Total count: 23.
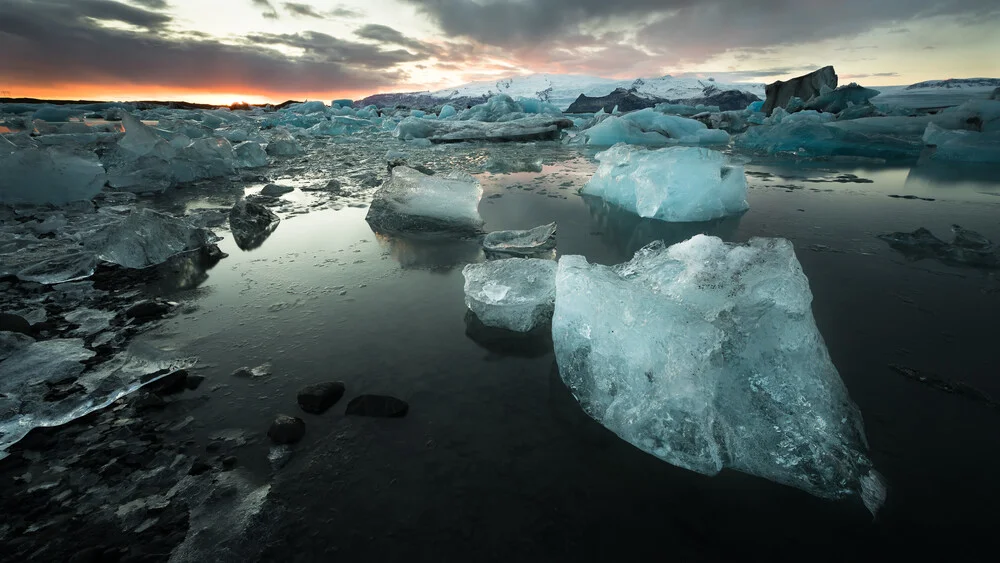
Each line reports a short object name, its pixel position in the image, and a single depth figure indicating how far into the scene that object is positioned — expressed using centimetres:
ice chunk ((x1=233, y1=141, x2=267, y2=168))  916
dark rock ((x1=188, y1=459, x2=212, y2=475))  134
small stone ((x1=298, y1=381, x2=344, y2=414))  160
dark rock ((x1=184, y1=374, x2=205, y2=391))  174
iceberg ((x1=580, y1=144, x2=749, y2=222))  451
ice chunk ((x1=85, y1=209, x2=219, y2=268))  313
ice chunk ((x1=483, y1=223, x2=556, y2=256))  335
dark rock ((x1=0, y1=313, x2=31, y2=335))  213
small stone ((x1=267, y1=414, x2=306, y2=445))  145
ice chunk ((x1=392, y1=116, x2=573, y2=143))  1527
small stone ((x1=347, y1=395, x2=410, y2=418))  158
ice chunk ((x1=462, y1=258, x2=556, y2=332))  217
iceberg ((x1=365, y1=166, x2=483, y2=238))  402
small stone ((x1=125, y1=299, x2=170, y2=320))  236
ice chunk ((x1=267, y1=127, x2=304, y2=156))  1168
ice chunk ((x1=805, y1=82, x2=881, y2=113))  1852
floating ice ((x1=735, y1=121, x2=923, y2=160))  959
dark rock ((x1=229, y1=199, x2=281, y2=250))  374
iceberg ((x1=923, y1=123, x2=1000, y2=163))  845
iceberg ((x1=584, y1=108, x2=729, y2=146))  1423
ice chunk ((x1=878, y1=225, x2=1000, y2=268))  304
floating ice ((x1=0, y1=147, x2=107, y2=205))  502
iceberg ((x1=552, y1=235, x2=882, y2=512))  135
